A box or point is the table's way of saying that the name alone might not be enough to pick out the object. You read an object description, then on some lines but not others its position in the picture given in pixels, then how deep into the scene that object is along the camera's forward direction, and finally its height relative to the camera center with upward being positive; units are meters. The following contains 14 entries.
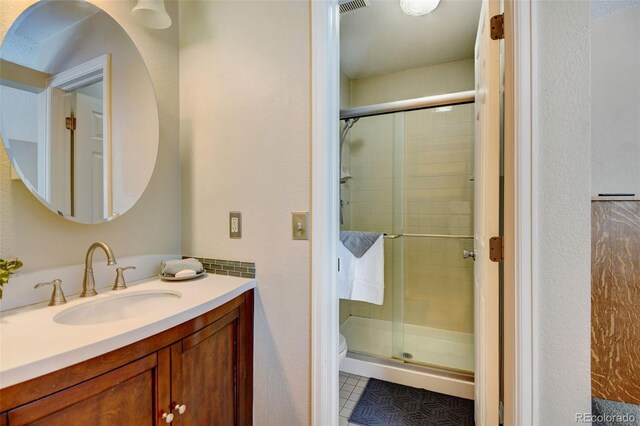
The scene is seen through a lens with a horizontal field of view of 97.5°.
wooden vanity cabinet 0.62 -0.48
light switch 1.21 -0.05
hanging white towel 2.01 -0.46
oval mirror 0.95 +0.40
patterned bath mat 1.51 -1.12
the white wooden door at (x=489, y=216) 1.04 -0.01
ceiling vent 1.77 +1.34
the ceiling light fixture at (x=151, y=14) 1.20 +0.88
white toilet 1.74 -0.86
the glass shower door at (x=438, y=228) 2.32 -0.12
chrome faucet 1.05 -0.23
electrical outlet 1.35 -0.05
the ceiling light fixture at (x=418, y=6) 1.72 +1.30
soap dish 1.25 -0.29
